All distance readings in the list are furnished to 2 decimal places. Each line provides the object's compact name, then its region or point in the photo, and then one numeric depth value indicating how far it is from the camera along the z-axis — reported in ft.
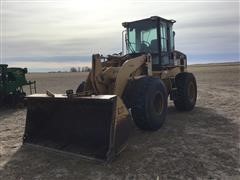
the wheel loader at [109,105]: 10.93
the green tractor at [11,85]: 24.56
